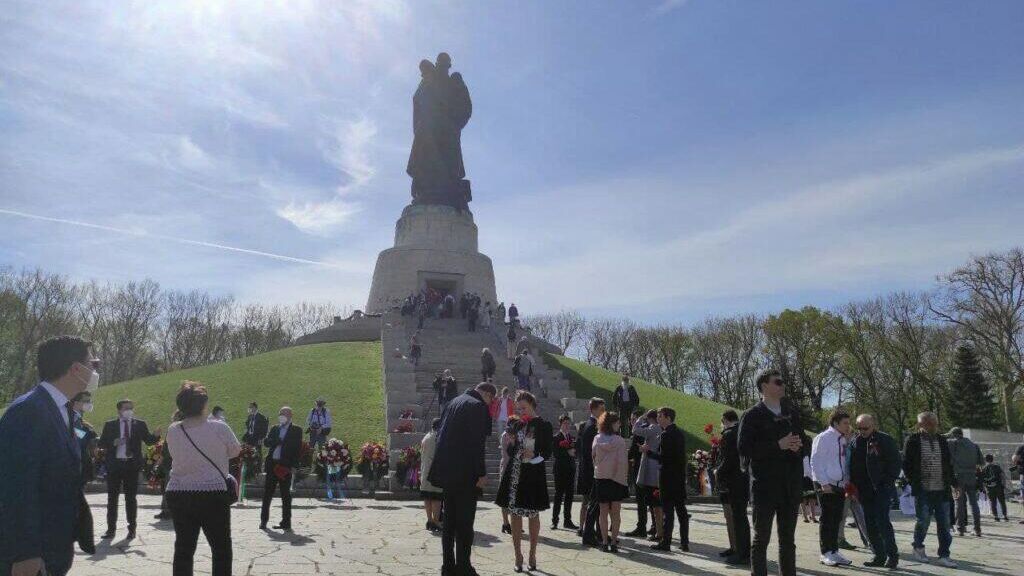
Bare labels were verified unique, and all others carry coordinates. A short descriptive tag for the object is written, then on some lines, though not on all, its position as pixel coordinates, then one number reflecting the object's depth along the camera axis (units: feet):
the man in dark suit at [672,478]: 26.43
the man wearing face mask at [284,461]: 29.55
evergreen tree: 116.06
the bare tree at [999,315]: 112.68
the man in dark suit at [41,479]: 9.21
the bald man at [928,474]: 25.32
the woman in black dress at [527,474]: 21.76
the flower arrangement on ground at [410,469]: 47.57
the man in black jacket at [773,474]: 17.72
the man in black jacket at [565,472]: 32.50
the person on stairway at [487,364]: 67.31
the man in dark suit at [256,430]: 44.34
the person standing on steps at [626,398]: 53.57
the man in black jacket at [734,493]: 22.82
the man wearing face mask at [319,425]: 51.78
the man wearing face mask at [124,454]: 27.04
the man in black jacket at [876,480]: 23.82
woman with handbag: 15.43
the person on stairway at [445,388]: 59.98
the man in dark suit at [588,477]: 26.40
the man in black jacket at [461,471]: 18.62
